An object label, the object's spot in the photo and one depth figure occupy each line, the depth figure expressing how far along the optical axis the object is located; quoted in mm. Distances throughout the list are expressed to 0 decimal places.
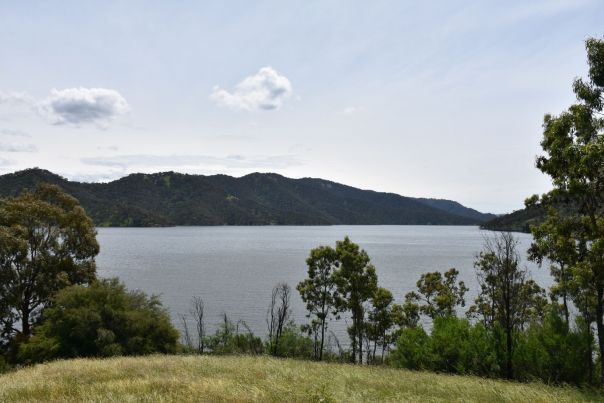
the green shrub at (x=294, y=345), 46938
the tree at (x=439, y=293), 44281
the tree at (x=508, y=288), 24462
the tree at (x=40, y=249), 37031
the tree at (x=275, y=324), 44719
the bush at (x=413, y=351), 28156
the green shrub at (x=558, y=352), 21422
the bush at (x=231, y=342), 48244
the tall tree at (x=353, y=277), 39500
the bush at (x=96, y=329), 32438
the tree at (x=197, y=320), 49825
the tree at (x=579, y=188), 13547
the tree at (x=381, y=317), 42594
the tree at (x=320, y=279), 40688
